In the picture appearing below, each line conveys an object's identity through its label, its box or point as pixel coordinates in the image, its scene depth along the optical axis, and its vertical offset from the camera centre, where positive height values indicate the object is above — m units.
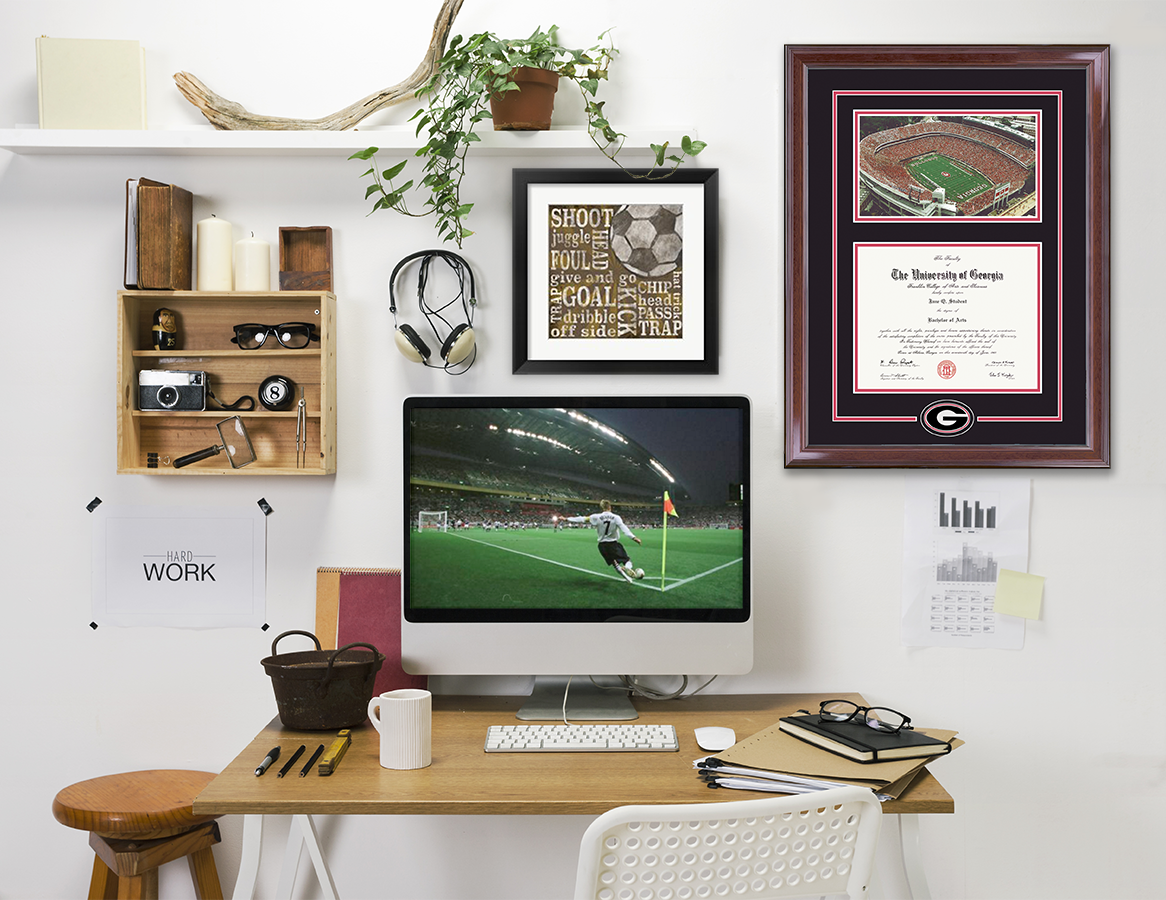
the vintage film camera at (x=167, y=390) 1.79 +0.12
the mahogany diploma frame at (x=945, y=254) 1.85 +0.41
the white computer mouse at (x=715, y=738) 1.51 -0.49
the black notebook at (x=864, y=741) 1.38 -0.46
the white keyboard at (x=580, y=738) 1.51 -0.49
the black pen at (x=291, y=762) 1.39 -0.49
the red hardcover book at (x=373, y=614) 1.78 -0.32
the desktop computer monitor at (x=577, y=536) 1.66 -0.15
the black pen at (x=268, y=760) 1.39 -0.49
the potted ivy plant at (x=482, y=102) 1.72 +0.69
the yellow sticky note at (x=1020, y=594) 1.86 -0.29
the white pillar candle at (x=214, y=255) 1.81 +0.39
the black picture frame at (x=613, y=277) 1.85 +0.36
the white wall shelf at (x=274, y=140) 1.77 +0.61
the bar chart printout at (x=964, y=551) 1.88 -0.21
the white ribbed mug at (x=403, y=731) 1.43 -0.44
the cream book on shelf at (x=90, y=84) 1.79 +0.73
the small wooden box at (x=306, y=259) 1.86 +0.40
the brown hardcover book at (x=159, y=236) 1.76 +0.42
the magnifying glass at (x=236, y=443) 1.84 +0.02
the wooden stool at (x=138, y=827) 1.61 -0.67
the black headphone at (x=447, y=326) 1.79 +0.25
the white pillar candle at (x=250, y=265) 1.81 +0.38
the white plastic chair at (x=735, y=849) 1.08 -0.49
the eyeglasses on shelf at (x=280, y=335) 1.83 +0.24
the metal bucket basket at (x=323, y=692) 1.58 -0.42
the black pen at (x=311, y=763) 1.39 -0.49
